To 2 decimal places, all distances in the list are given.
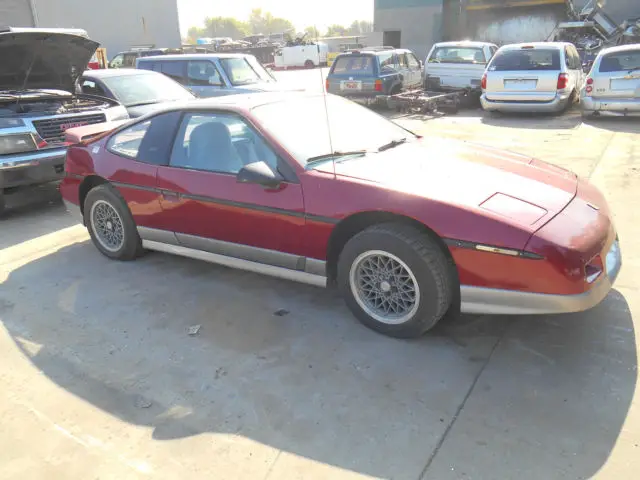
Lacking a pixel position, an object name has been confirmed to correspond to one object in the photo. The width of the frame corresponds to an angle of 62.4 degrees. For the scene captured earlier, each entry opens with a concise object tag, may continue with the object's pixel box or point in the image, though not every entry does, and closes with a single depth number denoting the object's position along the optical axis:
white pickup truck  14.05
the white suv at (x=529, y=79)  11.27
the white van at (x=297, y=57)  37.12
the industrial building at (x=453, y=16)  25.59
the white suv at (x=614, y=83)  10.23
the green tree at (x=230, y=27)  100.43
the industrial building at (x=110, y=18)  25.98
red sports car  2.92
